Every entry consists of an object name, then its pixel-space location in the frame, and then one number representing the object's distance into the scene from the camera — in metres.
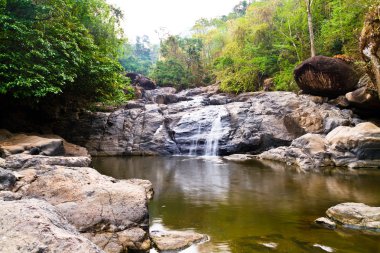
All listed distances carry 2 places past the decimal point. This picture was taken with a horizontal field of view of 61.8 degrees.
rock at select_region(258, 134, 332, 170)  12.83
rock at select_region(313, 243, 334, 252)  4.57
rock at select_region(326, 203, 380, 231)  5.45
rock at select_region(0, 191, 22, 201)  3.77
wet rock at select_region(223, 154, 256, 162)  15.86
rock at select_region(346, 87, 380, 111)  14.09
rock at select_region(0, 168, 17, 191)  4.67
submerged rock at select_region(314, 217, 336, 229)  5.52
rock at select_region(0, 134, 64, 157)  9.81
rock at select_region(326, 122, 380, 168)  12.00
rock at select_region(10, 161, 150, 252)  4.30
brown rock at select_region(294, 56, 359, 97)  16.48
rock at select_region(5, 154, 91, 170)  5.87
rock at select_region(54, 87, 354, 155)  17.33
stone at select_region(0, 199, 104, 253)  2.31
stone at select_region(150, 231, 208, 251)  4.64
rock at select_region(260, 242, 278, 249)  4.73
